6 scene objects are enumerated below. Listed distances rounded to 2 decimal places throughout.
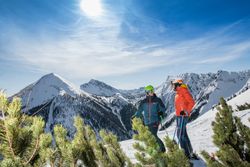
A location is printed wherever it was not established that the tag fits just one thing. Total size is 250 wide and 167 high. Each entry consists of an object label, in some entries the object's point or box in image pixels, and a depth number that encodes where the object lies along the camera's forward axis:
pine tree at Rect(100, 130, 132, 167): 2.47
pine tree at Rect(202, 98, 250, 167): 2.49
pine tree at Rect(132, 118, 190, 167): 1.94
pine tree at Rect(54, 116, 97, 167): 1.75
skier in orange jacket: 4.77
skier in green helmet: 4.99
